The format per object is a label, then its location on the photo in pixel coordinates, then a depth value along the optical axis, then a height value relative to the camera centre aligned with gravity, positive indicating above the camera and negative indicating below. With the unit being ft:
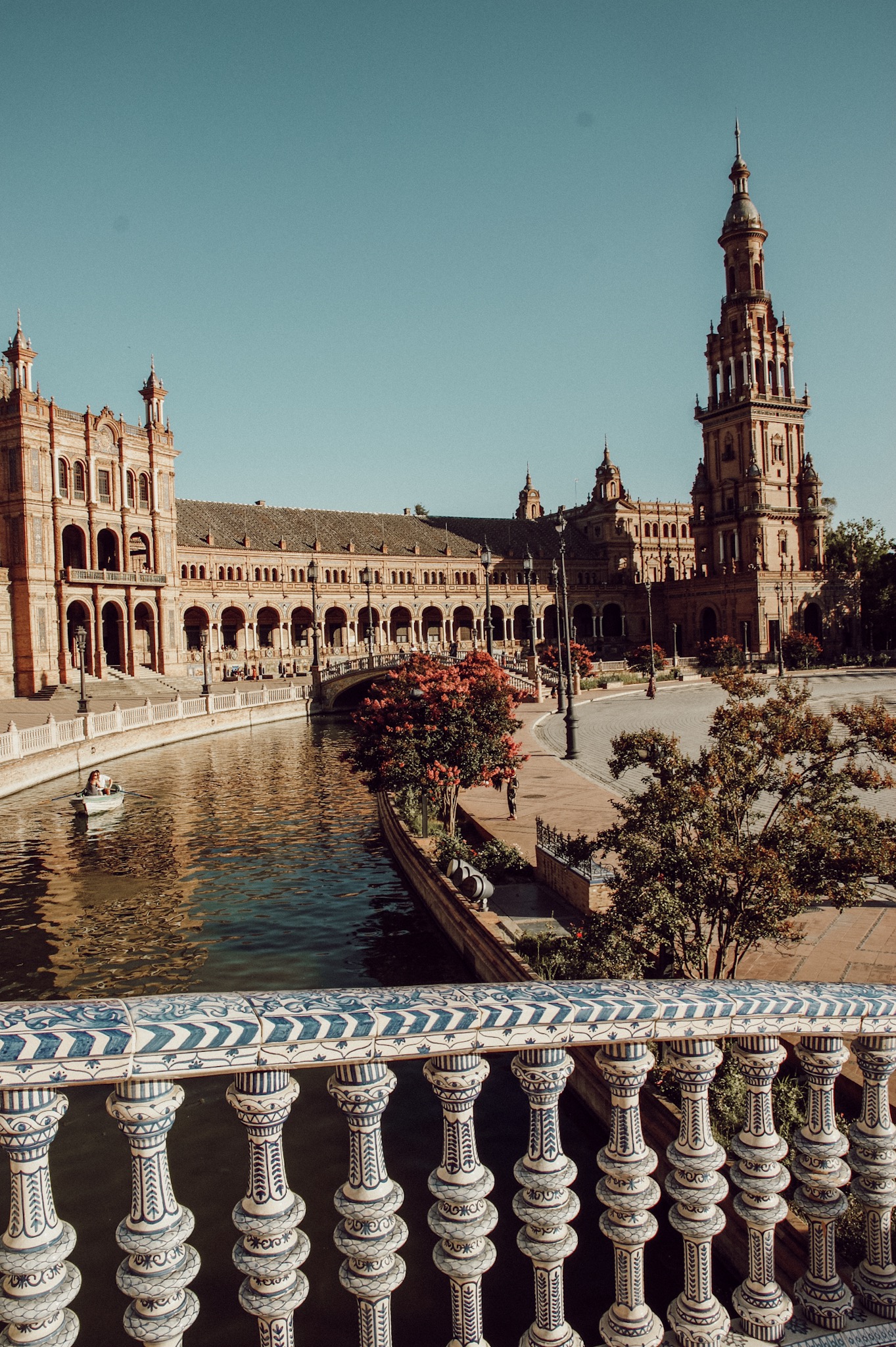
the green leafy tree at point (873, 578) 266.77 +17.85
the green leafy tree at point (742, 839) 28.48 -6.16
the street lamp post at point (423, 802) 64.34 -10.14
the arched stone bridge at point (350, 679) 180.04 -3.72
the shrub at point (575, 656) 190.70 -1.02
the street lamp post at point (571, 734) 94.99 -8.44
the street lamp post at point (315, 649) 173.17 +2.61
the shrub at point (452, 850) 55.26 -11.71
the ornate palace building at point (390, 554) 176.96 +28.32
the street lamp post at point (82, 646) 125.49 +3.45
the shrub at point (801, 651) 236.02 -2.28
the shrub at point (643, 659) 227.61 -2.63
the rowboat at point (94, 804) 78.12 -11.18
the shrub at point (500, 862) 52.08 -11.71
